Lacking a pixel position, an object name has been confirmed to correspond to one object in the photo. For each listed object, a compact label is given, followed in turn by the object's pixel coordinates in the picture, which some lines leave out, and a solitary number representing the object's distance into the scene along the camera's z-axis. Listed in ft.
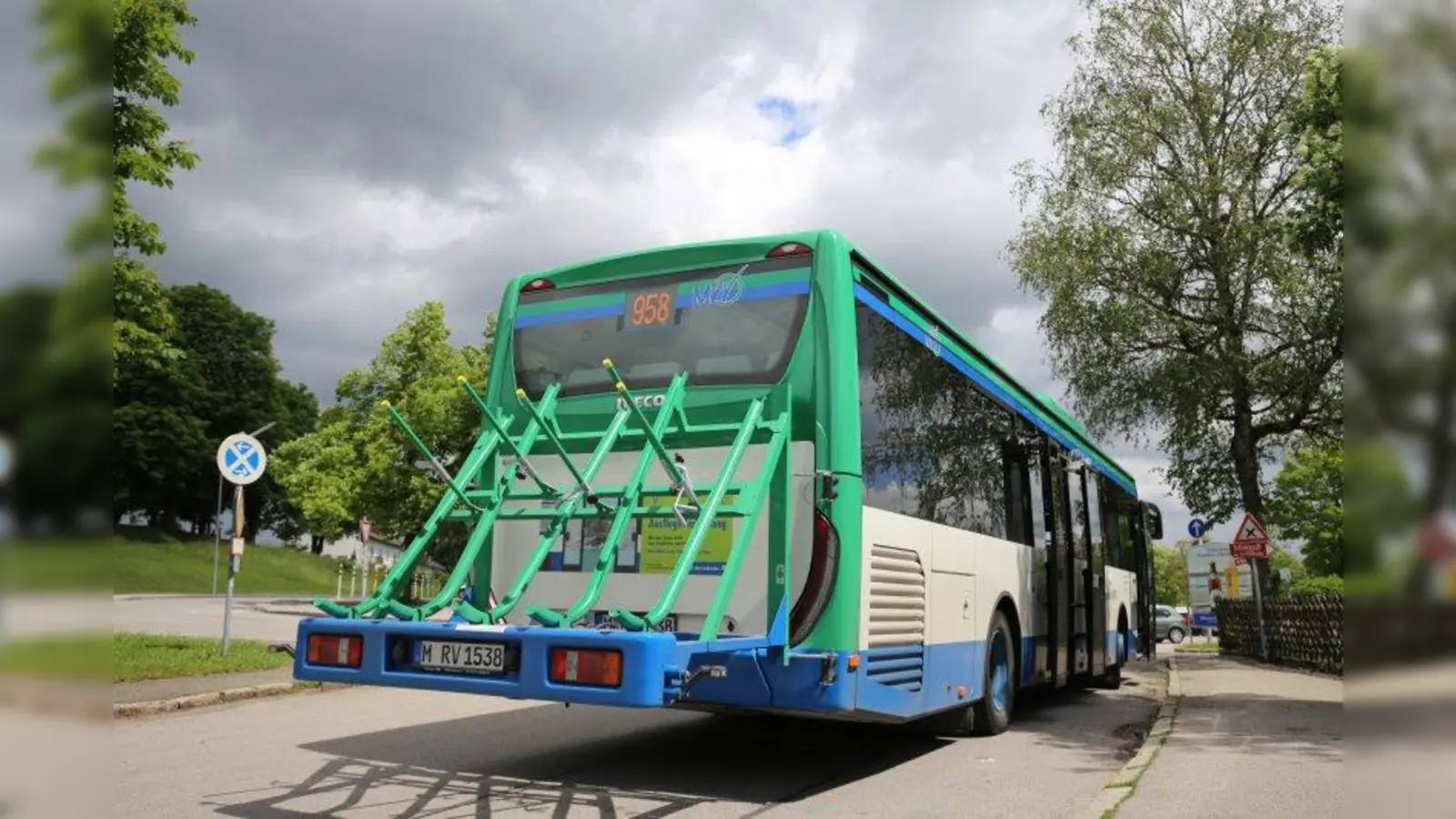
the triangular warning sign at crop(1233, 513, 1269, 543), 68.85
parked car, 163.43
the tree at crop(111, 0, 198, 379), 35.63
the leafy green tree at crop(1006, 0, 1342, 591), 69.62
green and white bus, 19.57
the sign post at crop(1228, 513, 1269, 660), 68.74
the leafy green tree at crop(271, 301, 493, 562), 106.11
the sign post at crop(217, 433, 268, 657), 44.42
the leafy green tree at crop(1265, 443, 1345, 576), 126.71
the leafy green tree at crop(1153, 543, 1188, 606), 380.17
